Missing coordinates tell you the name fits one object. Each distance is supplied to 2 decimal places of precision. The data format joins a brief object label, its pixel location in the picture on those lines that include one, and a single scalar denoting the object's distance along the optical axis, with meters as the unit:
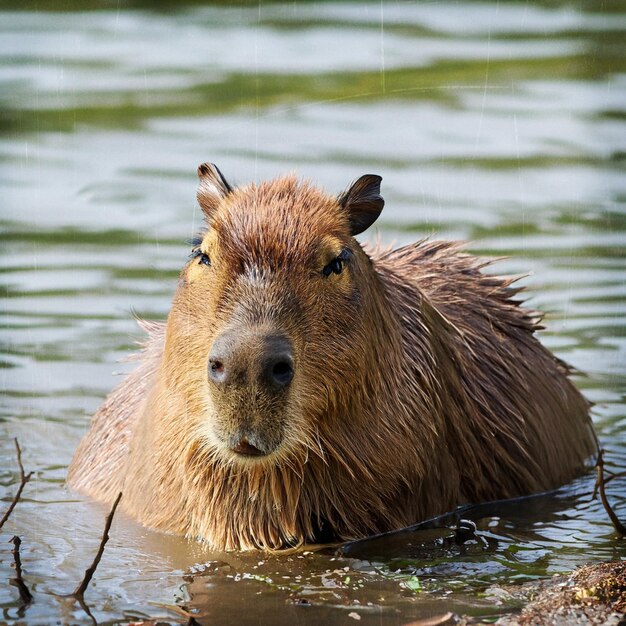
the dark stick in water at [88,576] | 10.16
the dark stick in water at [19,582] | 10.90
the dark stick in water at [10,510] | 10.67
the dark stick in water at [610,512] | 11.07
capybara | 11.36
